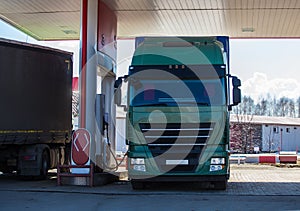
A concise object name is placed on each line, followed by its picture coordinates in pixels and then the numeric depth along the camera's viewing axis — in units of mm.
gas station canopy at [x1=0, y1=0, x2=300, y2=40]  16969
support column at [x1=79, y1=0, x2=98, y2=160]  14659
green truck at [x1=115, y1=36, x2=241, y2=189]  12086
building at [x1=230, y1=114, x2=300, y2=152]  54688
